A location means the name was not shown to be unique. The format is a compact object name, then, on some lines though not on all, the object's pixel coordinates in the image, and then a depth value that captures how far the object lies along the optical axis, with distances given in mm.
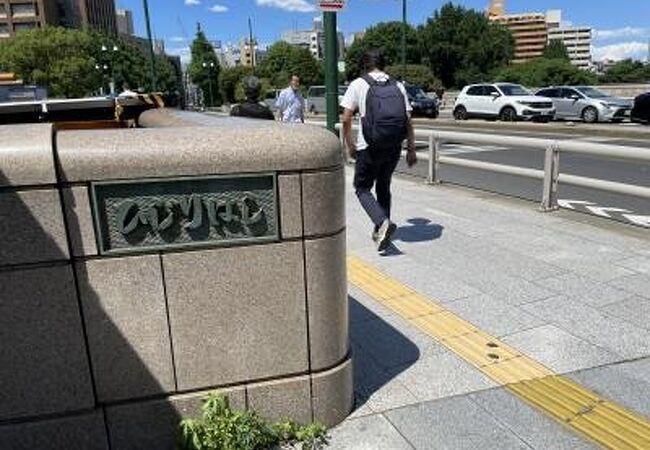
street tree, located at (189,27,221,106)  92938
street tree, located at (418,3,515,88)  76500
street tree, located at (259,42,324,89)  86875
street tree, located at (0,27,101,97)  59844
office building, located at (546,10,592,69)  172875
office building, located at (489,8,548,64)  150375
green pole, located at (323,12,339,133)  8609
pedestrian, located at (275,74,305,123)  10414
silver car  24375
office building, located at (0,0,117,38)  93688
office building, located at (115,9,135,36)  156012
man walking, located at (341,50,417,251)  5160
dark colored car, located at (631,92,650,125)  21781
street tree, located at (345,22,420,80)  79875
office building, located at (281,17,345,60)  162975
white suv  25641
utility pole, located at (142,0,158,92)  24547
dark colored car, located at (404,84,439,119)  31484
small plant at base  2580
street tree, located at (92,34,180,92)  70625
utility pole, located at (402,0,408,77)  41081
